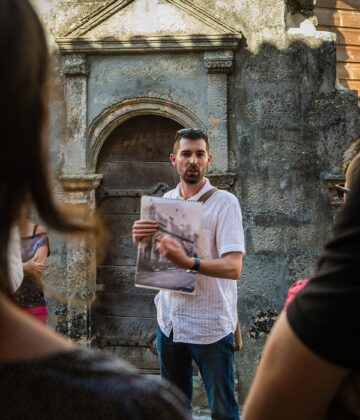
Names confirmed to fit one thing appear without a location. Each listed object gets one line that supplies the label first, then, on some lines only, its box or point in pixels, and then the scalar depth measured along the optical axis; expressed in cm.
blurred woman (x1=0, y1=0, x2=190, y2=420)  85
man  371
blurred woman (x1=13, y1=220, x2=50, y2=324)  461
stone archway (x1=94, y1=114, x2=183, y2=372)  681
